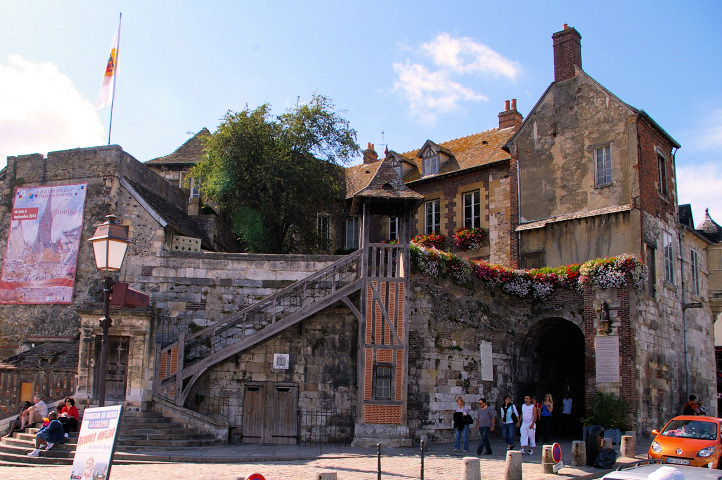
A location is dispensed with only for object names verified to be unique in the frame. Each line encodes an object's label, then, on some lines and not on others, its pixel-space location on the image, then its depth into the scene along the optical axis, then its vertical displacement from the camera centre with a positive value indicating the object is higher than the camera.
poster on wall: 18.72 +3.04
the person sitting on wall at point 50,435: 12.77 -1.40
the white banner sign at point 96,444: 7.41 -0.91
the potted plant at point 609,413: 17.22 -1.03
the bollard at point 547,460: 11.92 -1.54
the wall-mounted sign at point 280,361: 16.23 +0.08
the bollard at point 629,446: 14.38 -1.51
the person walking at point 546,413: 16.83 -1.01
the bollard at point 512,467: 10.52 -1.47
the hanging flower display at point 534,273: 17.14 +2.60
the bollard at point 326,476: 8.27 -1.31
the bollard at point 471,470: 9.88 -1.43
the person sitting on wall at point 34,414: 14.28 -1.14
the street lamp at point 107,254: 9.36 +1.44
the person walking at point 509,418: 15.34 -1.06
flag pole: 20.95 +8.75
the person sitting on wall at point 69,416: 13.66 -1.13
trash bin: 12.84 -1.31
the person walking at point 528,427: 14.73 -1.20
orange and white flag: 20.97 +8.47
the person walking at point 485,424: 14.49 -1.13
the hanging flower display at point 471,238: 23.47 +4.45
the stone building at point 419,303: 15.77 +1.67
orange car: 12.39 -1.24
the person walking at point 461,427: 14.74 -1.23
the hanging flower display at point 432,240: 24.25 +4.47
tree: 22.03 +6.05
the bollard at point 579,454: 12.86 -1.52
